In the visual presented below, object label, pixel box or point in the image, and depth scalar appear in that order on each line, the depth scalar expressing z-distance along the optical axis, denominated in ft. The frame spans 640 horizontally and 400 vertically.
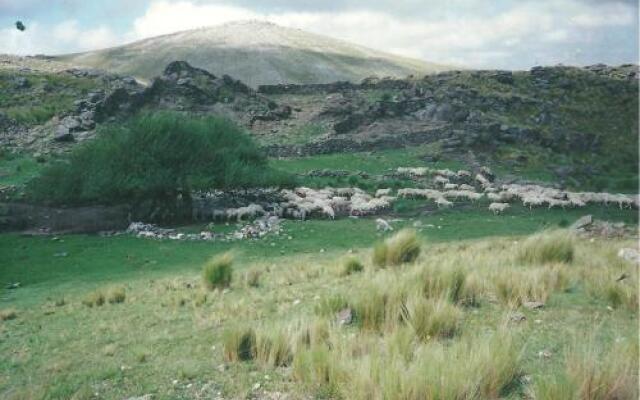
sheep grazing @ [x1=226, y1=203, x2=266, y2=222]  77.36
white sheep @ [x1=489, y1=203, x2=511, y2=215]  83.67
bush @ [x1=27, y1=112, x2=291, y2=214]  75.20
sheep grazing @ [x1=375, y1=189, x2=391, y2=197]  94.53
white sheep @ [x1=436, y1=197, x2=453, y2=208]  86.74
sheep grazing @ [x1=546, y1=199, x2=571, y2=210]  87.66
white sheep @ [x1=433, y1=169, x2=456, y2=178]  112.37
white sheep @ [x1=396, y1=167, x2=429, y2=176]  112.47
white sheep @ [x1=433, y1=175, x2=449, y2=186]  105.64
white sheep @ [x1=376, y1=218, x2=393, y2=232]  70.18
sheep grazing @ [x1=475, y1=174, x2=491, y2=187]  106.42
